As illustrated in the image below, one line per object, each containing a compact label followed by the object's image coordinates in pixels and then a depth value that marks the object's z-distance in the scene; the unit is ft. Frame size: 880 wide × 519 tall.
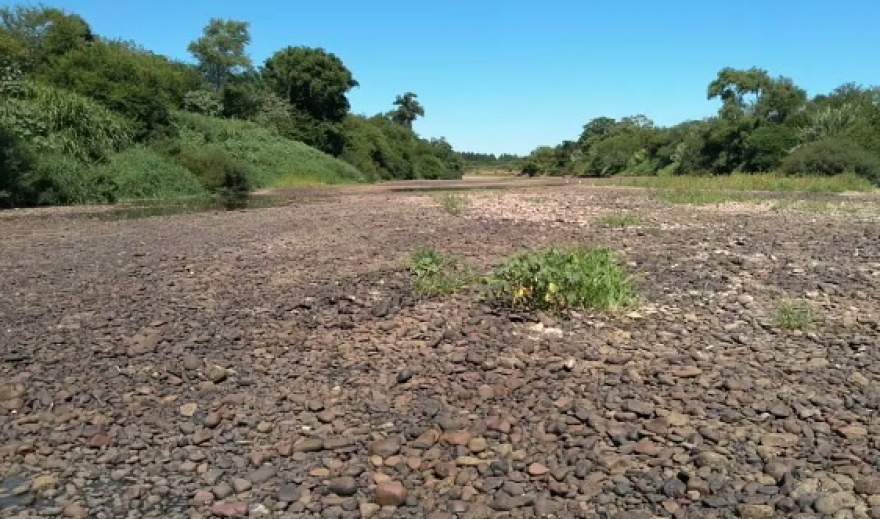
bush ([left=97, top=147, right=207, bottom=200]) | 99.30
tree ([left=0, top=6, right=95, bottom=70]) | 134.51
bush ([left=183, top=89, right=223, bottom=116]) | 176.04
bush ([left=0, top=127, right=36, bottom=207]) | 79.61
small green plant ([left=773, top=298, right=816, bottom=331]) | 20.16
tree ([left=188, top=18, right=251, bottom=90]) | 245.45
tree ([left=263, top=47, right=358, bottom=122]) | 225.35
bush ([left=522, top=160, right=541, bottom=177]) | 435.94
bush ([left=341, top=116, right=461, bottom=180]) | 247.09
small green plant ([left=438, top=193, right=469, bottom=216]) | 60.27
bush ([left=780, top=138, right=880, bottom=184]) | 121.90
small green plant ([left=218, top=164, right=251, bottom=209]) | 116.98
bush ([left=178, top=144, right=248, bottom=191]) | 117.29
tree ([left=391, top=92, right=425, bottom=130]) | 393.70
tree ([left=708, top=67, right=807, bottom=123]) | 200.13
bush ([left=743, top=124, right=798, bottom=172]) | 171.12
